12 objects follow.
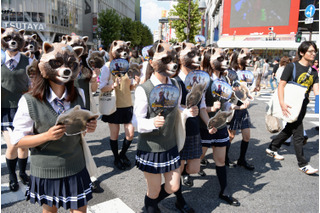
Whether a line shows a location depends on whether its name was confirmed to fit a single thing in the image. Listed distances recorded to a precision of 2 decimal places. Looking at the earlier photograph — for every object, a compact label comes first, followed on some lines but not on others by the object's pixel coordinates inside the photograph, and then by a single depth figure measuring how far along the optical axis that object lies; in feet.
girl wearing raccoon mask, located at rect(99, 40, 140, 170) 13.38
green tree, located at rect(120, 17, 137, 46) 177.78
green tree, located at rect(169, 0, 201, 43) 89.66
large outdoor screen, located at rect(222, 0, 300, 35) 127.24
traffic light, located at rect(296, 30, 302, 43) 45.93
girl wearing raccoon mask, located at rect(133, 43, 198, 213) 7.64
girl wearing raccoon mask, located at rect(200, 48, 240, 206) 10.35
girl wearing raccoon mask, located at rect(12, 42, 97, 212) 5.85
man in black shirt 13.04
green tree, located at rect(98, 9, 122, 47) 142.82
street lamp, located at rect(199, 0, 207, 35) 53.02
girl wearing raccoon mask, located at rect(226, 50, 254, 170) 13.75
